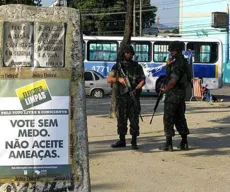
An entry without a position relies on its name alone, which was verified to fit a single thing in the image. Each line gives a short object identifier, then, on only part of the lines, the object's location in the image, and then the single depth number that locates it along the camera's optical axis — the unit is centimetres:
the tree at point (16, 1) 1017
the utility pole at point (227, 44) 5219
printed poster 425
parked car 2520
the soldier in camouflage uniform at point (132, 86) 907
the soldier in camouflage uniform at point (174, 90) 889
